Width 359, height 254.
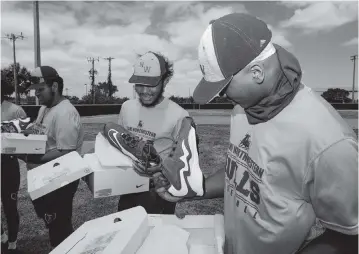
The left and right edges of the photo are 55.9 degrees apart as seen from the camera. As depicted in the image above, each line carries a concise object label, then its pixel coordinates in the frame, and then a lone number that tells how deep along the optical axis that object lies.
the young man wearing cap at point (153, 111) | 2.71
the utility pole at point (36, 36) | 19.31
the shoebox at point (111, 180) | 2.23
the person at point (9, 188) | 3.28
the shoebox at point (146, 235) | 1.10
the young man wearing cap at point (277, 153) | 0.94
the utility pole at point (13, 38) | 44.40
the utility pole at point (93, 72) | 58.86
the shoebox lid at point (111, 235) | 1.06
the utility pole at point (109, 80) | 60.52
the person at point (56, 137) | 2.81
